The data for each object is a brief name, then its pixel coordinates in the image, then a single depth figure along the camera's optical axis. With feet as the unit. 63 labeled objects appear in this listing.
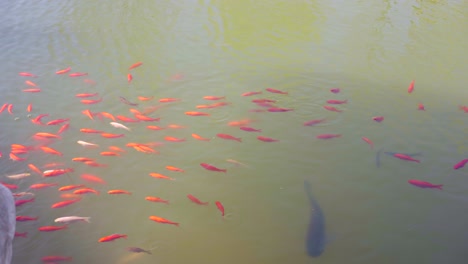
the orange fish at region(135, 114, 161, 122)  21.54
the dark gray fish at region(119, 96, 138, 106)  23.07
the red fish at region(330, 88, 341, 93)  23.45
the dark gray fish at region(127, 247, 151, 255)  15.10
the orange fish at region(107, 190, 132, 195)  17.42
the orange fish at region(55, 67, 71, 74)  25.64
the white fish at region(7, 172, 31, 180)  18.13
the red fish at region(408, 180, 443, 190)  17.52
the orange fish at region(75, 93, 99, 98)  23.34
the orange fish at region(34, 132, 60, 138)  20.21
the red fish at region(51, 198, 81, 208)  16.66
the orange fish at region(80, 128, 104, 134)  20.57
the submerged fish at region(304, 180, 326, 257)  15.16
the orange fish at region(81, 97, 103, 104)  23.00
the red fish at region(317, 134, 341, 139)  20.47
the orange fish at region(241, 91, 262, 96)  23.45
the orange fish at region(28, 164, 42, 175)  18.49
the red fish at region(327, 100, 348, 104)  22.80
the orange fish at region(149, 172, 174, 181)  18.40
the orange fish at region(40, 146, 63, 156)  19.20
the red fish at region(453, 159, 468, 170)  18.33
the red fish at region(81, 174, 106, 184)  18.29
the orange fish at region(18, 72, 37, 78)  25.65
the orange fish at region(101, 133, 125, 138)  20.59
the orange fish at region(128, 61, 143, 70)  26.42
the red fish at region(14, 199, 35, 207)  16.76
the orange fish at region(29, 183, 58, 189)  17.61
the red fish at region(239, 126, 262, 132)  20.63
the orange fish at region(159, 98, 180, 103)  23.06
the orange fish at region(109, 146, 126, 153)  19.86
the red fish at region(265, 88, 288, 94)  23.31
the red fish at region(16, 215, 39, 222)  16.14
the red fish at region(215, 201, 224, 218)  16.76
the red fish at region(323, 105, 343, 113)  22.53
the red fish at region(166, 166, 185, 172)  18.75
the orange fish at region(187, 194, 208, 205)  17.32
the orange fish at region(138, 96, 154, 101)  23.54
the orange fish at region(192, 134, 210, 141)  20.88
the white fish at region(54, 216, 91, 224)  15.80
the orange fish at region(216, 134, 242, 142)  20.47
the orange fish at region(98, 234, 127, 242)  15.14
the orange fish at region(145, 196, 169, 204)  17.03
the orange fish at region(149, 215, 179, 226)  16.14
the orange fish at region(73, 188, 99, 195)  17.25
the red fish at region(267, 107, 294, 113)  22.18
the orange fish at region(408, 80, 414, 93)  24.05
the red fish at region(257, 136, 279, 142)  20.27
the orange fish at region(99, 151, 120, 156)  19.30
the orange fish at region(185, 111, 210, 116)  21.87
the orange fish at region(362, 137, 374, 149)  20.34
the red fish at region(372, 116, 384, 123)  21.47
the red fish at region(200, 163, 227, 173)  18.40
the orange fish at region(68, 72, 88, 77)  25.14
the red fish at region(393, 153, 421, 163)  19.04
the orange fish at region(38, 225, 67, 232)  15.69
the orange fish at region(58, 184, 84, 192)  17.25
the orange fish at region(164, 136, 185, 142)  20.56
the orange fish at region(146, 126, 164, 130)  21.21
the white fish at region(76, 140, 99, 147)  19.86
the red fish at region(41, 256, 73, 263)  14.80
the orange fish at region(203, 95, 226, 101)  23.50
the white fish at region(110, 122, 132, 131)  20.84
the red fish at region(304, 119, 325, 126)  21.68
